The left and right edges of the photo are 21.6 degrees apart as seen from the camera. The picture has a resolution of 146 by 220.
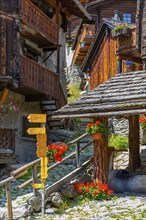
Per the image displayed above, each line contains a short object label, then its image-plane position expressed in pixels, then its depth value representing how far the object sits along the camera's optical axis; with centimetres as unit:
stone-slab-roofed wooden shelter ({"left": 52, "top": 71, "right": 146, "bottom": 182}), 962
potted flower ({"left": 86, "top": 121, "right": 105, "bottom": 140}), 1012
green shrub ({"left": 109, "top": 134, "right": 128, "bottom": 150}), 1525
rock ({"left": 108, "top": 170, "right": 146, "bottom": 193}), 1024
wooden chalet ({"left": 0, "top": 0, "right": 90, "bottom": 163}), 1375
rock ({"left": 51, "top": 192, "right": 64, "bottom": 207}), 929
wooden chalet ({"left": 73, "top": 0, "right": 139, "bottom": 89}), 1888
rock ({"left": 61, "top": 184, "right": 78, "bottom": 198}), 967
